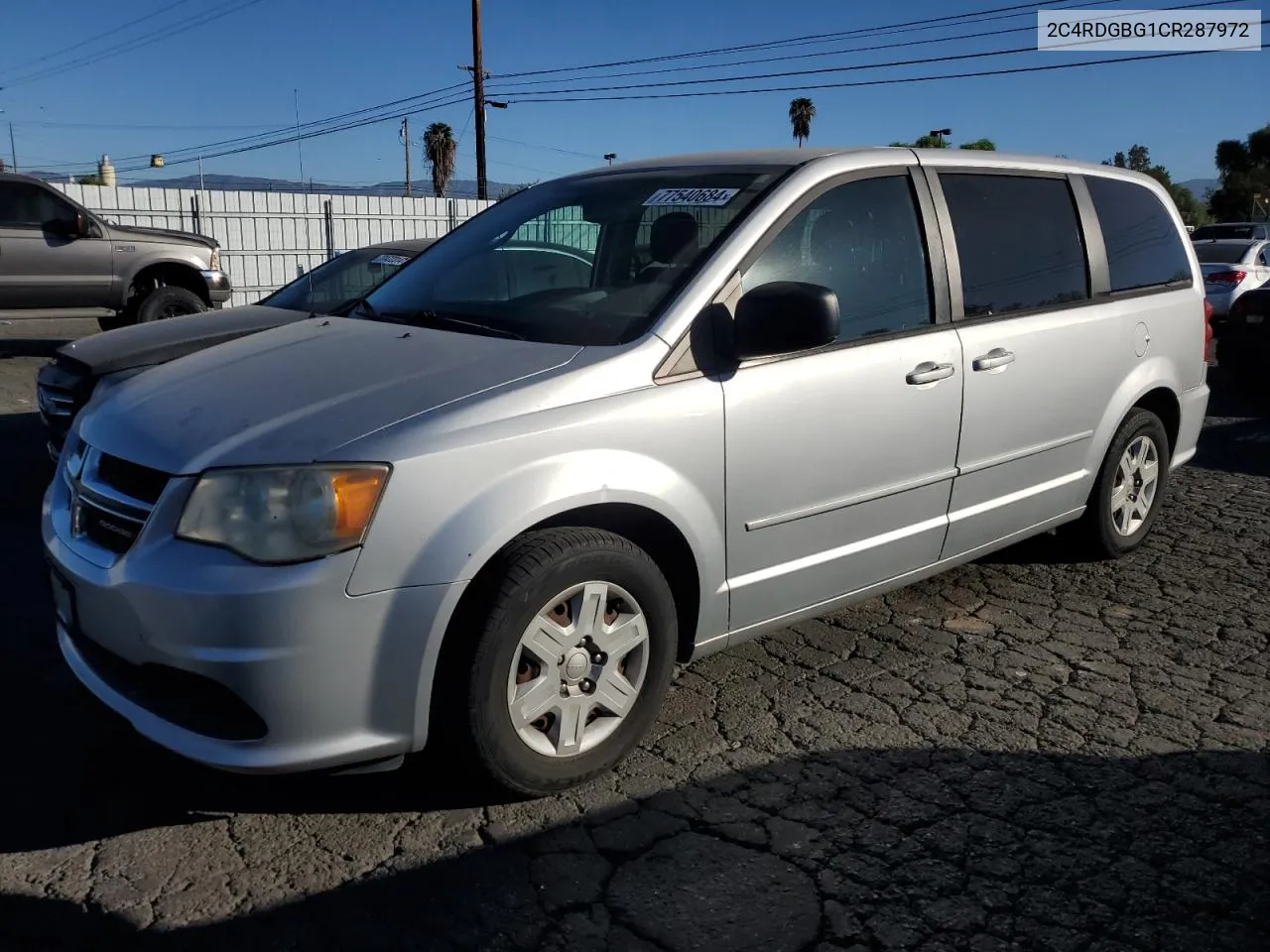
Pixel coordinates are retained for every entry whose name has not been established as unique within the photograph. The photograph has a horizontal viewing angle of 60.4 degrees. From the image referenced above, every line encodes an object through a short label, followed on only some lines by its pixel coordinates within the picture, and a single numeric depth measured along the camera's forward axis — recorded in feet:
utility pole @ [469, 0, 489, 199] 99.45
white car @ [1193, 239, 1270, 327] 50.70
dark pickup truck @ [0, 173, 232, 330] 36.09
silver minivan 8.58
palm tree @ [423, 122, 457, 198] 186.60
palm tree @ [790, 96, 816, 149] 204.85
